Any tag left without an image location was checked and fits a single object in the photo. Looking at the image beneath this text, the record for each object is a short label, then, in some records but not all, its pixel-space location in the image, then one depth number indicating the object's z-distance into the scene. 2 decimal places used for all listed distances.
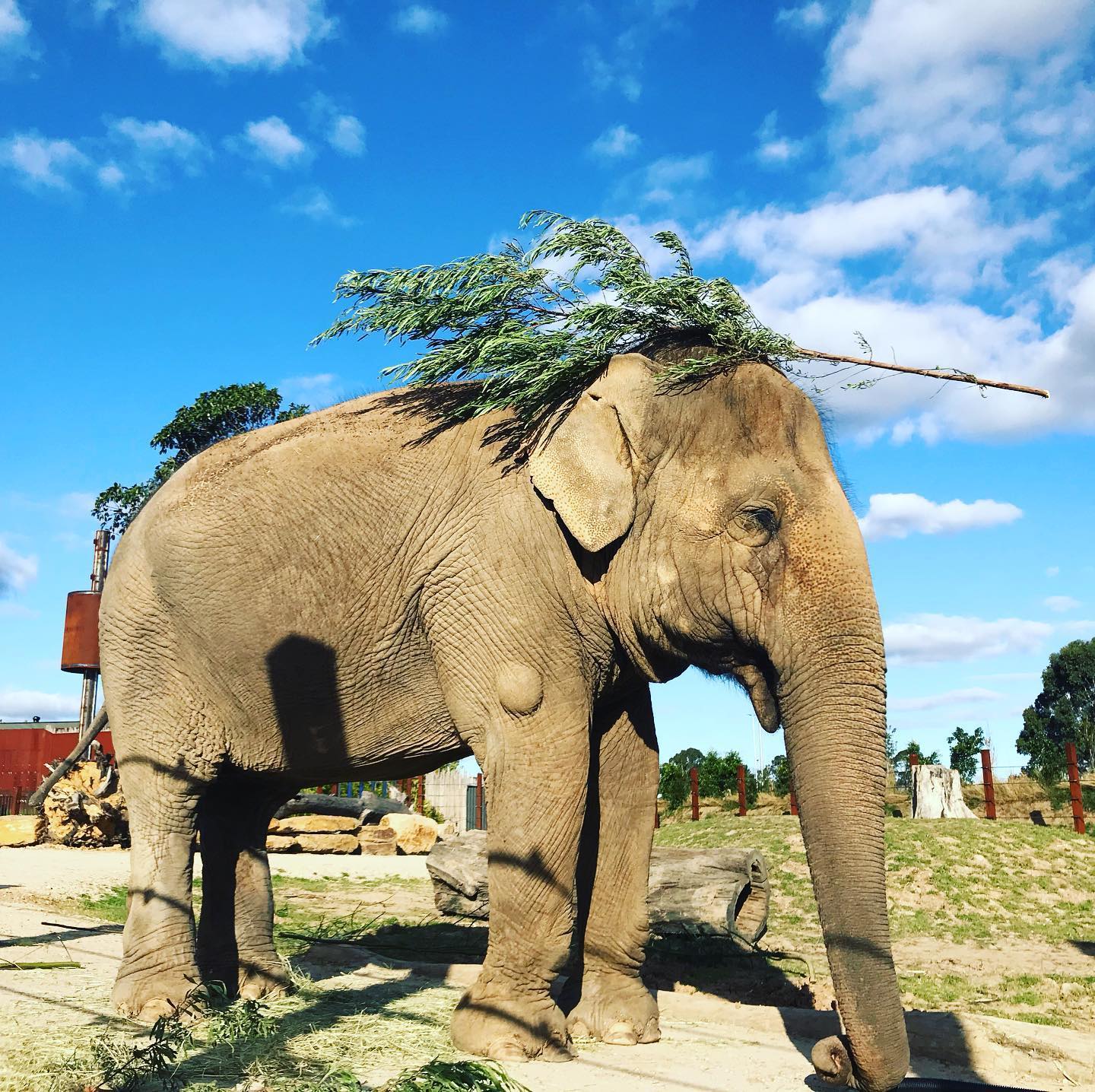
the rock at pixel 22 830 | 19.77
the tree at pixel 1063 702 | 75.06
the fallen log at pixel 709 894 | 9.03
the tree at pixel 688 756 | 97.75
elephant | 4.68
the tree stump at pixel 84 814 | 19.86
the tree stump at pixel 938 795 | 18.91
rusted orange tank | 30.11
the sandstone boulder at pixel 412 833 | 22.23
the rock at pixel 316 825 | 21.34
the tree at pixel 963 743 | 55.44
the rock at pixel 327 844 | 20.97
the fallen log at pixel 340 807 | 21.66
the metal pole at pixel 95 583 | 29.27
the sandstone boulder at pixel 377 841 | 21.64
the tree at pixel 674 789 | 30.90
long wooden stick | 5.51
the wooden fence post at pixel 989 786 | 18.61
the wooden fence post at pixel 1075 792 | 16.48
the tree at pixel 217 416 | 27.58
